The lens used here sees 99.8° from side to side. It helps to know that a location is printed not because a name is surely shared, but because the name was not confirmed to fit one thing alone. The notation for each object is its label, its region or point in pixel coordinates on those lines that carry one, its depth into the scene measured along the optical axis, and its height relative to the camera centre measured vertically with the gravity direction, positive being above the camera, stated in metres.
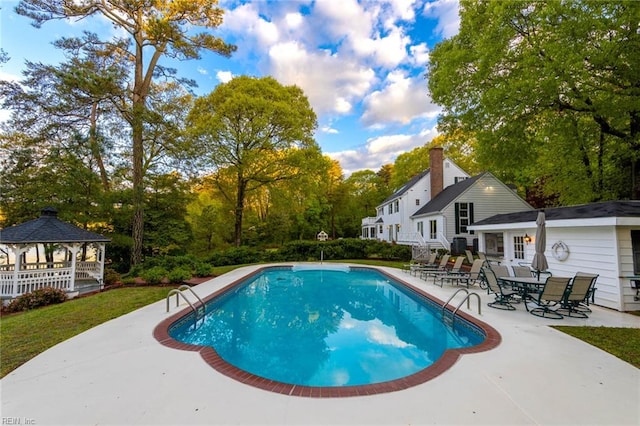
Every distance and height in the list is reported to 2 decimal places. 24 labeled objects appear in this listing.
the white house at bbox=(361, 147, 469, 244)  23.94 +3.33
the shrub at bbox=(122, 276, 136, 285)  11.58 -2.27
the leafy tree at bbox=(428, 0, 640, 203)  9.09 +5.34
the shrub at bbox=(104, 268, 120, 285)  11.80 -2.13
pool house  7.20 -0.61
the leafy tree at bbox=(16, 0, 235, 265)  13.04 +9.79
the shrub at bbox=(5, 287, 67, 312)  7.93 -2.16
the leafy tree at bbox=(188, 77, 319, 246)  18.20 +6.91
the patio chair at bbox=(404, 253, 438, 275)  13.77 -2.08
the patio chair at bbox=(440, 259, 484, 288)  10.38 -1.97
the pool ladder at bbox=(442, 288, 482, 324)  6.72 -2.31
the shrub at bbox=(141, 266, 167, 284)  11.18 -1.97
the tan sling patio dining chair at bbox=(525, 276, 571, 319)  6.48 -1.65
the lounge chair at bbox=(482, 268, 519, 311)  7.49 -1.87
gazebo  8.81 -0.58
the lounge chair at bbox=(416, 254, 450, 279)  12.64 -2.01
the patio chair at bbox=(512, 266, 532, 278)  9.00 -1.54
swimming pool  4.54 -2.66
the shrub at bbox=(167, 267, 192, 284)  11.49 -2.05
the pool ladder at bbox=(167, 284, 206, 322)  7.34 -2.29
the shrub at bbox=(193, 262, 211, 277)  13.25 -2.06
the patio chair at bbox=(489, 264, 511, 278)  8.91 -1.50
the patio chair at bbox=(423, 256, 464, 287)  11.43 -2.02
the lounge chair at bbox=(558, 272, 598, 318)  6.46 -1.68
